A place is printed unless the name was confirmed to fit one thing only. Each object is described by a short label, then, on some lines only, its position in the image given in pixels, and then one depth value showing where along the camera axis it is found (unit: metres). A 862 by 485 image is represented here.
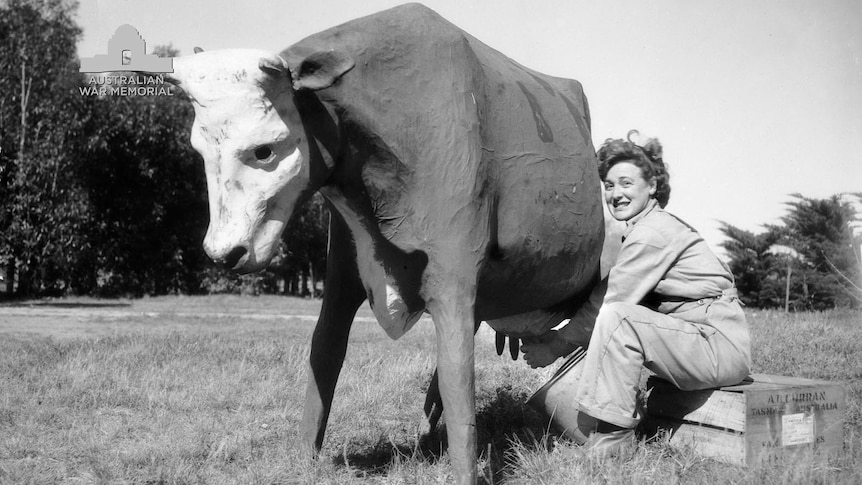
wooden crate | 3.11
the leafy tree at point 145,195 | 22.98
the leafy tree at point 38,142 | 19.95
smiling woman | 3.08
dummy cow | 2.55
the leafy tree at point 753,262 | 21.30
